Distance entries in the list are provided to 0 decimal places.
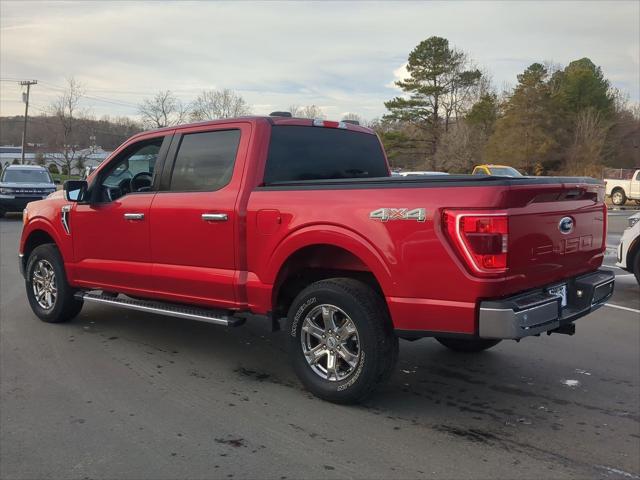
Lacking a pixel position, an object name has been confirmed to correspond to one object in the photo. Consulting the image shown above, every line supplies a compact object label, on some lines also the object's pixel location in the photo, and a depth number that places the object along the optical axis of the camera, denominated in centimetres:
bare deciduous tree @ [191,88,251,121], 6250
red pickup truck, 371
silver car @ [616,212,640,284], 862
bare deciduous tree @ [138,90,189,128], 5656
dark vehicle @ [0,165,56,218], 2028
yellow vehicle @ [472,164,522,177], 2712
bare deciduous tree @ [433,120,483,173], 5747
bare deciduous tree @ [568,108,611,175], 5019
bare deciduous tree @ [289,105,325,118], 6544
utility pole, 5603
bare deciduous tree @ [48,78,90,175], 5912
